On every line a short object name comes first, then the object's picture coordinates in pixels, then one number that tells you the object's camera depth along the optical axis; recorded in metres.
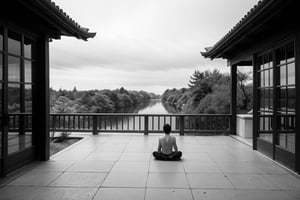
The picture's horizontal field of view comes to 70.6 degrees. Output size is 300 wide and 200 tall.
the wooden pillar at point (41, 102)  4.19
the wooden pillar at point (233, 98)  7.18
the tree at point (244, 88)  16.34
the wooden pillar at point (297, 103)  3.38
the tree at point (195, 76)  35.62
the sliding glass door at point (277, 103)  3.70
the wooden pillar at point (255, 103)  5.12
